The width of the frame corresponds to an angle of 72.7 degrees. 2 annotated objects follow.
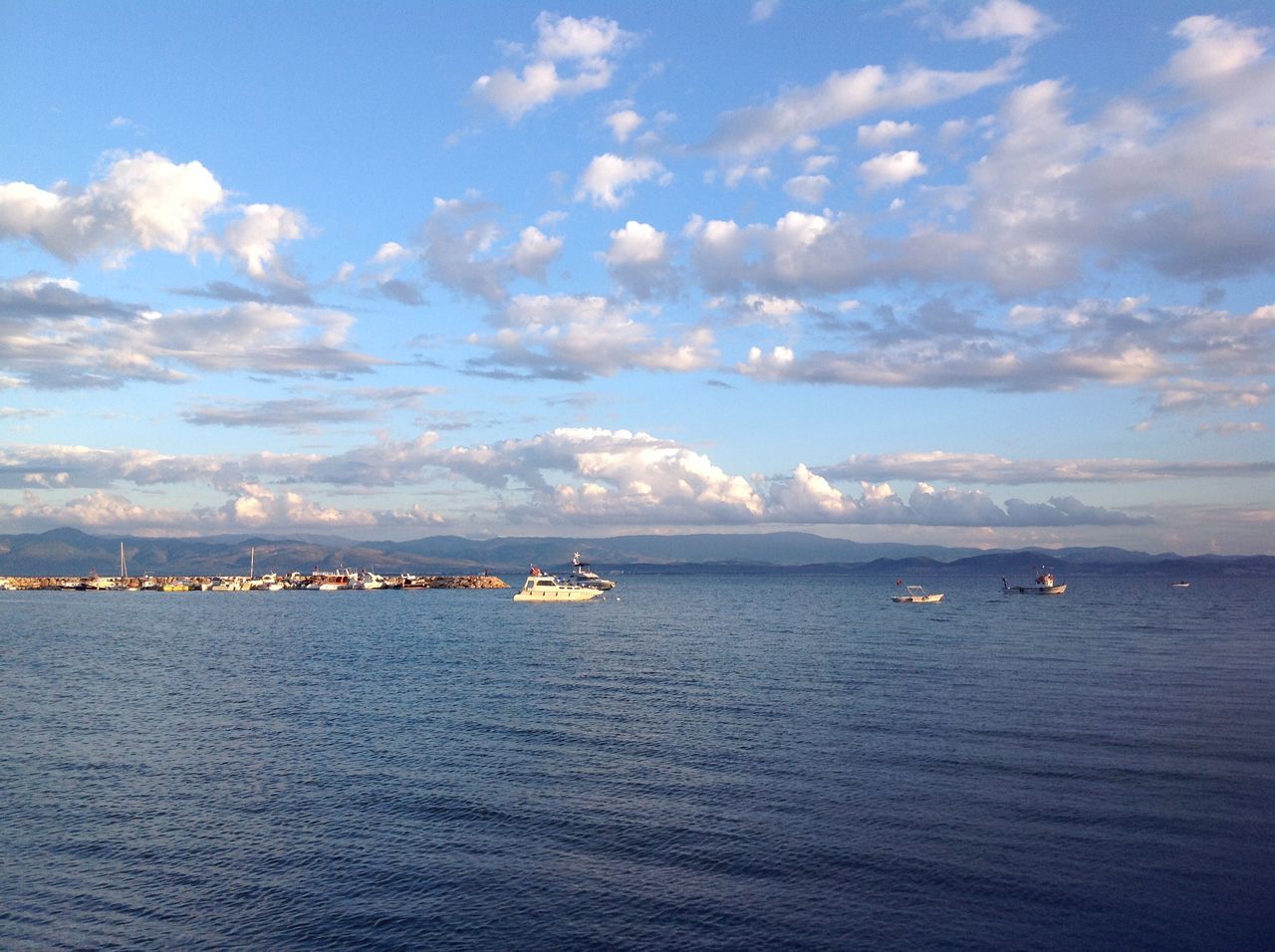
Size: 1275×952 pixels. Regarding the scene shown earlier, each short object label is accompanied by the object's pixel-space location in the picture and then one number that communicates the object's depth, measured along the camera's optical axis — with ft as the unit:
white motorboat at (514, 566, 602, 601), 602.03
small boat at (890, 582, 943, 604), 599.57
